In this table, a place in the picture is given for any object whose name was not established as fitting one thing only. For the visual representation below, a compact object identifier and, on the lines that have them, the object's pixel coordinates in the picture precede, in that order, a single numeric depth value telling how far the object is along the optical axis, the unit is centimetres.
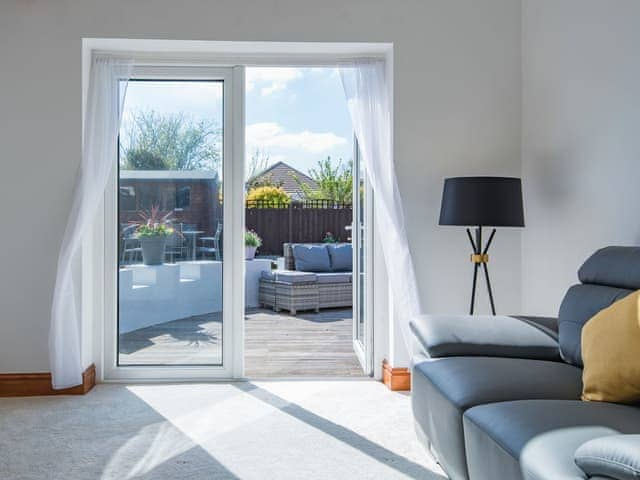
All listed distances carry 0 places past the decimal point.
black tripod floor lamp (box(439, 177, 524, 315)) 297
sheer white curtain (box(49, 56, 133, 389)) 336
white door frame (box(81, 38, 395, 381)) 356
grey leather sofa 146
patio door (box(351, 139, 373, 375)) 388
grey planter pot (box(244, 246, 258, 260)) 724
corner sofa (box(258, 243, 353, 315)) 676
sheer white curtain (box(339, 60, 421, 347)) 347
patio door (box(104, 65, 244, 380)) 378
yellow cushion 174
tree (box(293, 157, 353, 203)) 936
